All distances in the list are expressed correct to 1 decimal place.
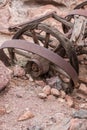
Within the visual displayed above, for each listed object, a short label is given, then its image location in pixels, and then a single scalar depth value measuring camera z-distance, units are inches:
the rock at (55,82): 171.5
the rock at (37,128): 135.3
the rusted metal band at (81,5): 222.8
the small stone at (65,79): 181.5
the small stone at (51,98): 162.4
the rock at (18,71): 179.0
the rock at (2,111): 145.4
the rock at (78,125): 120.0
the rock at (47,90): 165.8
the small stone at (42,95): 161.2
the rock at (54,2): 263.9
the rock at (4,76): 156.8
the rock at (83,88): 179.9
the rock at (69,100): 163.4
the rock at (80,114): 134.4
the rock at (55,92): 165.6
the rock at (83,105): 165.0
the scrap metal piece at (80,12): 180.4
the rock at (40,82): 173.9
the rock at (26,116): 142.9
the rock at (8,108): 147.5
